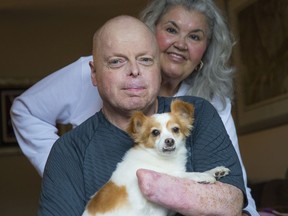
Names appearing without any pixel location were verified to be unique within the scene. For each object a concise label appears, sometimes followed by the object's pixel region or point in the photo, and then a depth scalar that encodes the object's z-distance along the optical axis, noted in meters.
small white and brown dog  1.42
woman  1.97
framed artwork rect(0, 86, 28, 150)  5.18
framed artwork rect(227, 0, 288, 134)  3.88
